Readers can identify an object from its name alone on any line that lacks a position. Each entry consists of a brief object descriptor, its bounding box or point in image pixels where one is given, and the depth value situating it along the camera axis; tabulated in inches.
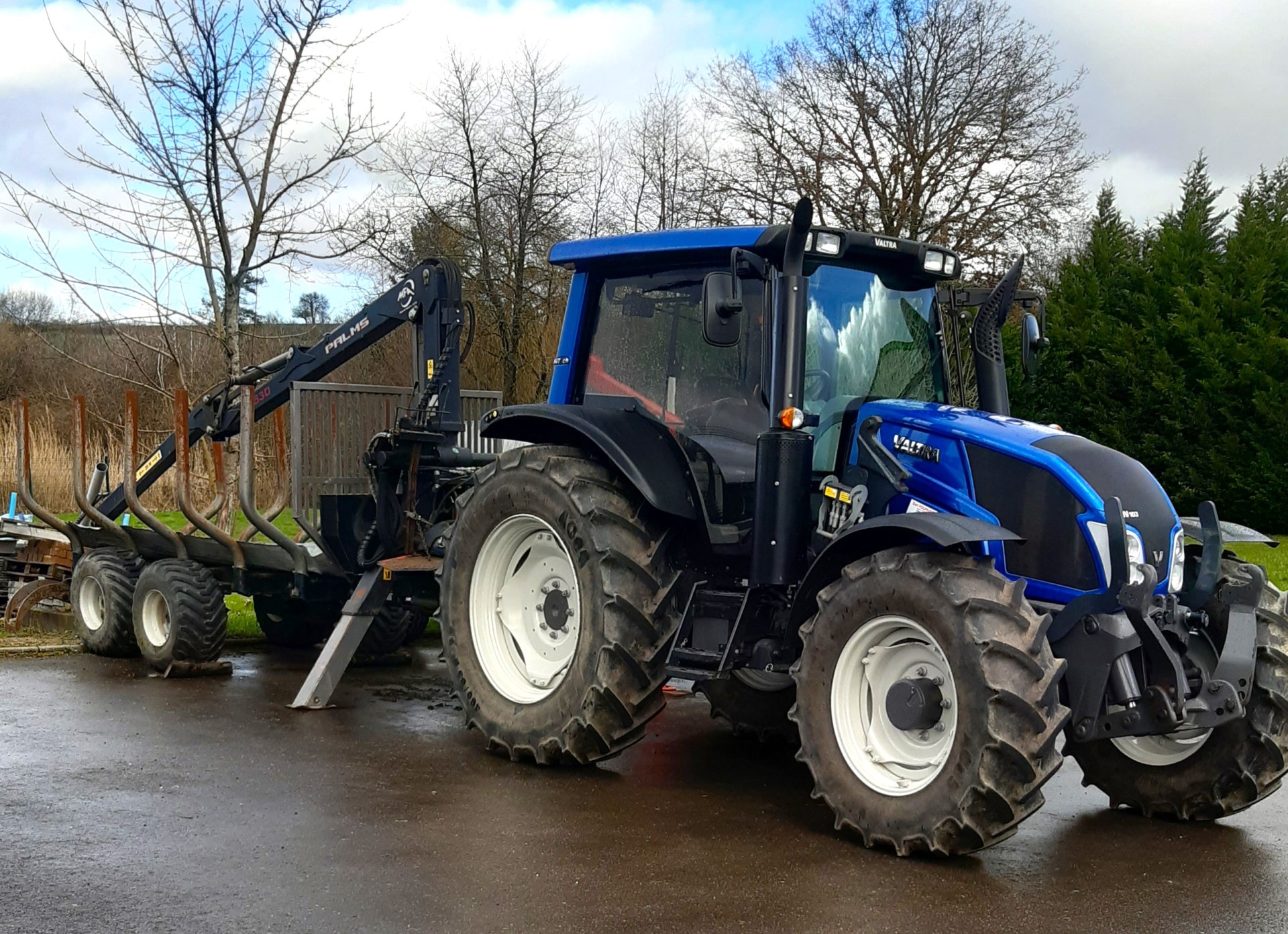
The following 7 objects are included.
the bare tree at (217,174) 489.1
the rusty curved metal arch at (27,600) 437.1
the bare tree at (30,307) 822.8
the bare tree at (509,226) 798.5
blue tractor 204.8
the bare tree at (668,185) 948.0
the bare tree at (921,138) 959.0
